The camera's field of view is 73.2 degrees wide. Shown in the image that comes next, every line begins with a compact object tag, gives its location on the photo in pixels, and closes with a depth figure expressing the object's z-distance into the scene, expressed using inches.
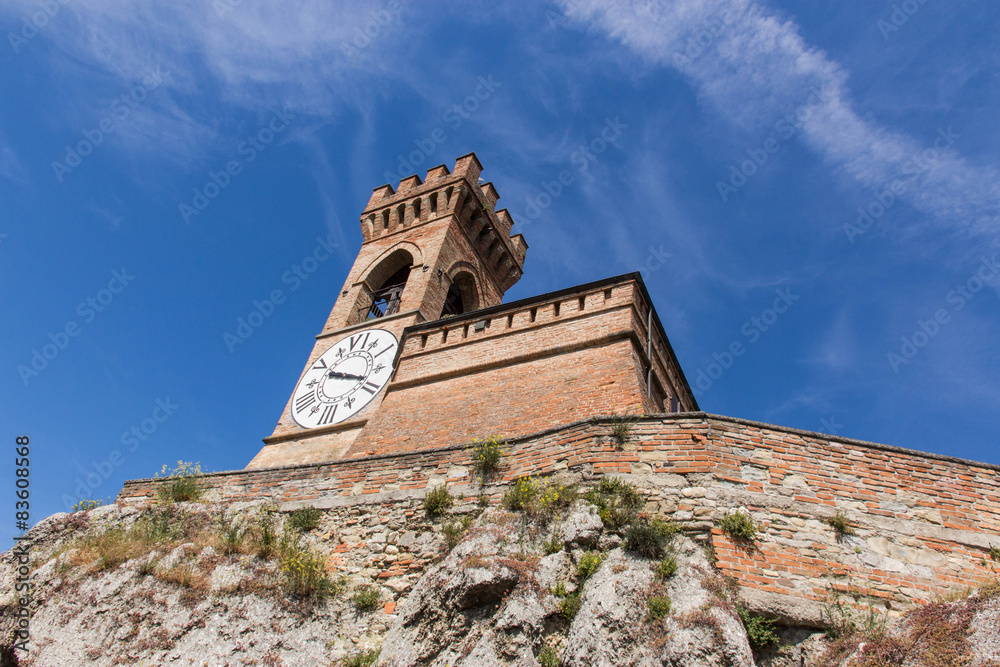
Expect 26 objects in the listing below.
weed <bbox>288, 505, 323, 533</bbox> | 323.3
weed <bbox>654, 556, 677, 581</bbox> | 233.8
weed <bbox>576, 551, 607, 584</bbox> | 245.9
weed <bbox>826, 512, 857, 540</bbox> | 251.3
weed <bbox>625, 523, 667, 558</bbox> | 243.8
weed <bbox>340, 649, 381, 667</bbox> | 252.7
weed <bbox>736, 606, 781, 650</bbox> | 218.2
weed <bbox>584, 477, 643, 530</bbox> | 260.5
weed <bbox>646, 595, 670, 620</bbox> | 217.6
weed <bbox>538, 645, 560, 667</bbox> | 220.1
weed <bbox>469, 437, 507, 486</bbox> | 314.8
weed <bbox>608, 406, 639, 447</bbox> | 294.2
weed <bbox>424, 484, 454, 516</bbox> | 305.6
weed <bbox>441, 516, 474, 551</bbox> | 286.2
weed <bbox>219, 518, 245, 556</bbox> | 301.9
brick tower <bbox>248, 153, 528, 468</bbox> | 552.4
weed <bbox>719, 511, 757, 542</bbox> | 246.8
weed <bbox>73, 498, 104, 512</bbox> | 361.1
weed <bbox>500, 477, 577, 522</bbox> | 278.4
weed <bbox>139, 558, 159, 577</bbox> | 288.5
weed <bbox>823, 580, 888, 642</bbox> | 216.5
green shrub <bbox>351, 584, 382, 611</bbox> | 278.5
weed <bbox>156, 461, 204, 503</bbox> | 366.6
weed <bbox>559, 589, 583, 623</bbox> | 233.6
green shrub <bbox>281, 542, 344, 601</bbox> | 282.4
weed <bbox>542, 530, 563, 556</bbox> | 259.6
